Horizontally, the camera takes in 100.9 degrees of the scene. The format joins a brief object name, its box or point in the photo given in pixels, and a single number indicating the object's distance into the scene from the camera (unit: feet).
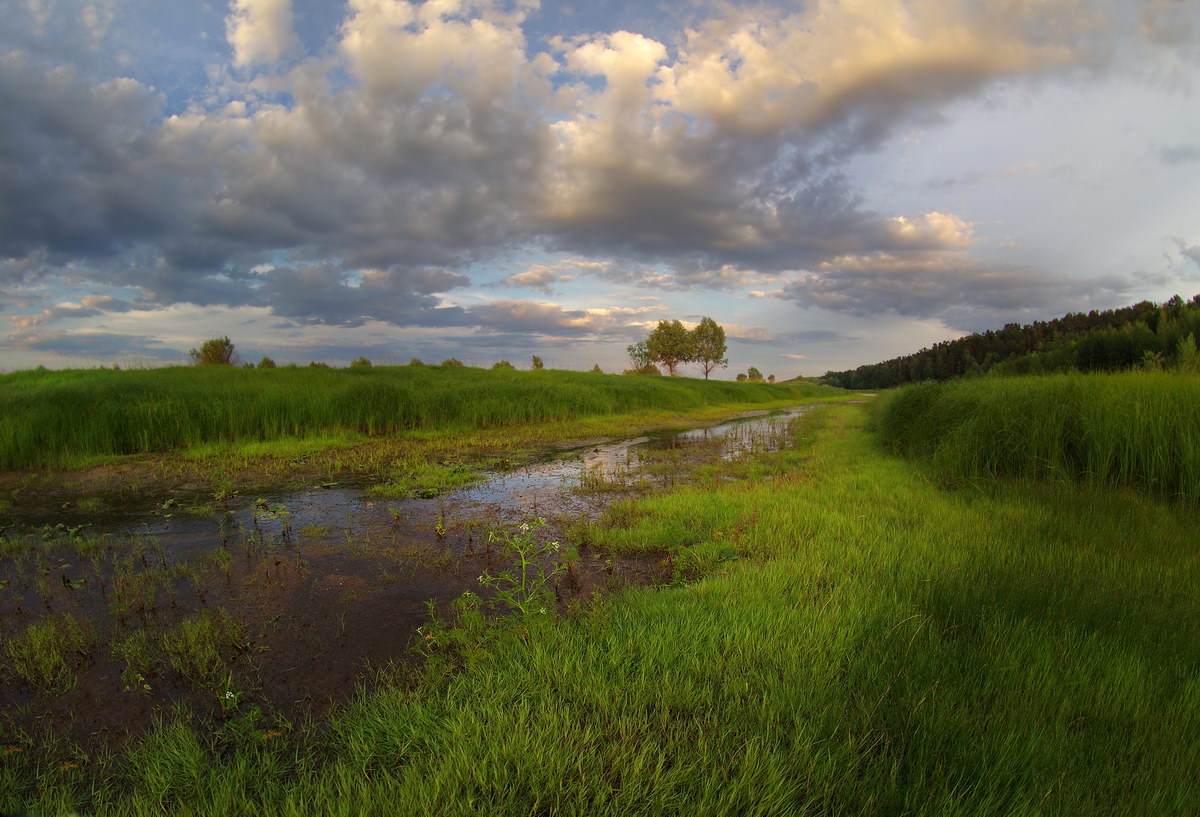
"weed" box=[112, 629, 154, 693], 9.04
